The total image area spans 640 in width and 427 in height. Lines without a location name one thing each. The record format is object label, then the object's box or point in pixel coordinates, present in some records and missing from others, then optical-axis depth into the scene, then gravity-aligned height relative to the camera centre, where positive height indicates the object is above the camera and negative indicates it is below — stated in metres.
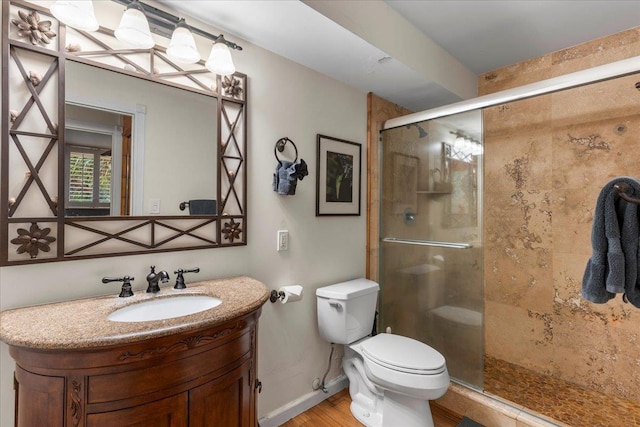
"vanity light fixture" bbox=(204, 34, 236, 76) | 1.42 +0.75
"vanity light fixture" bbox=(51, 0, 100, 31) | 1.05 +0.72
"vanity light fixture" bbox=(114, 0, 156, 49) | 1.17 +0.74
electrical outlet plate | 1.83 -0.15
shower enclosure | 1.92 -0.19
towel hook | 0.95 +0.10
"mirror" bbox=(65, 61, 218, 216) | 1.20 +0.31
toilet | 1.57 -0.81
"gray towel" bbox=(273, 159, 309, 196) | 1.72 +0.24
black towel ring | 1.80 +0.43
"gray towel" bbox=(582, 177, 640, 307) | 0.95 -0.09
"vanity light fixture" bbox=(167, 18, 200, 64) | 1.30 +0.75
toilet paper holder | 1.76 -0.46
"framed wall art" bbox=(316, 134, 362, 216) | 2.05 +0.29
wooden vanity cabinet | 0.85 -0.51
